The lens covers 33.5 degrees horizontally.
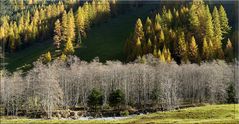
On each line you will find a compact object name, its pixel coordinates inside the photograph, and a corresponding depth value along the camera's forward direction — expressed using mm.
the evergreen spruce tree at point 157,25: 191038
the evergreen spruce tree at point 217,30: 164750
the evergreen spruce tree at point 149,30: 191962
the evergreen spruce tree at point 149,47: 177750
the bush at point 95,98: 115944
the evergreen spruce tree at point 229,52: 156112
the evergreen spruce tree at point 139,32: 190625
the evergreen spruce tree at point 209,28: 172000
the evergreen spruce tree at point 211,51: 159000
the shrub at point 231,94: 113188
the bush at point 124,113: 111812
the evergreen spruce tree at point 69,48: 187750
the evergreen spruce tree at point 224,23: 181375
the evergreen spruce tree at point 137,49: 178000
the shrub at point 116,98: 116038
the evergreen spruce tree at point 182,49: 163125
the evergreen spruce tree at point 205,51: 161400
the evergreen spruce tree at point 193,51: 164250
